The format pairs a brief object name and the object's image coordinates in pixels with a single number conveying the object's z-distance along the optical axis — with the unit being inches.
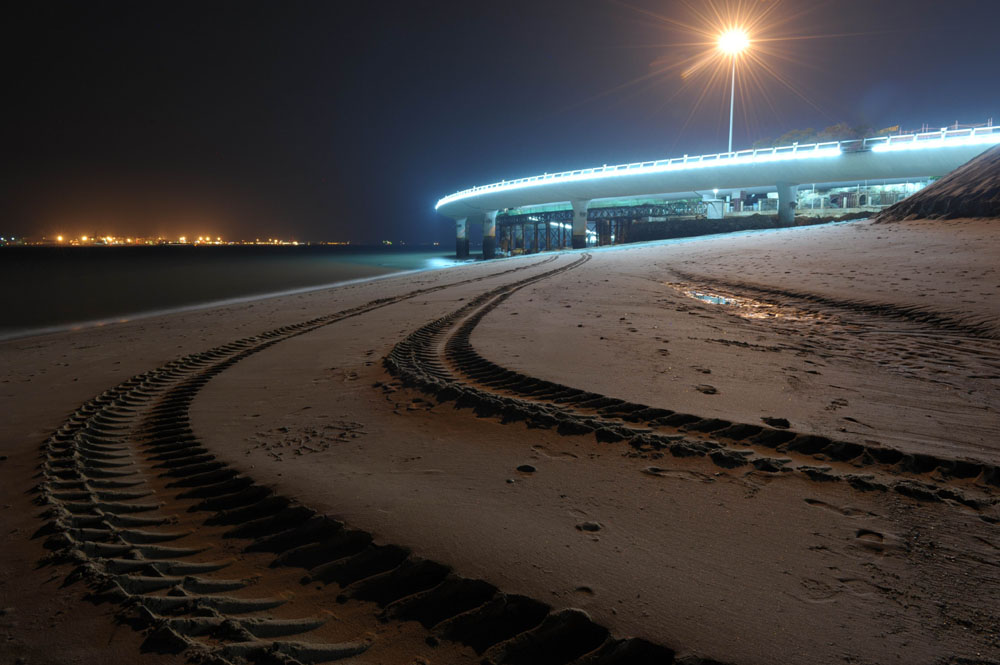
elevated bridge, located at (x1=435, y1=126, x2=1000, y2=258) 1278.3
